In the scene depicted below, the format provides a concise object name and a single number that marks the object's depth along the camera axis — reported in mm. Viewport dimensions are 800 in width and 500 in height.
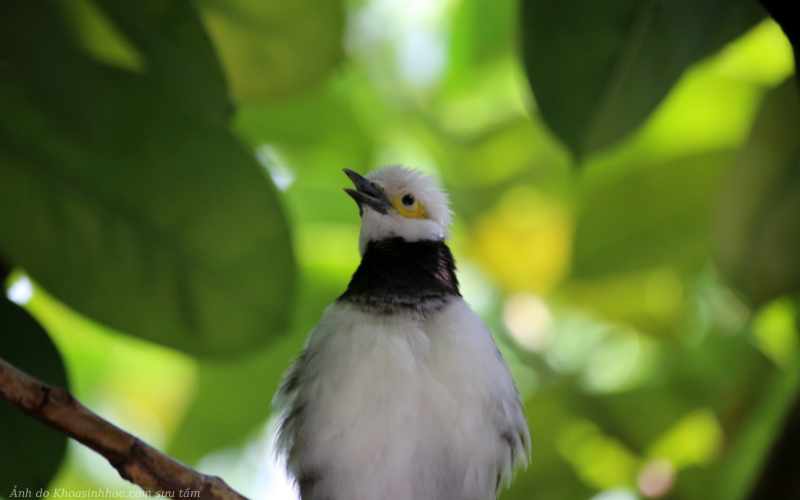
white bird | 3207
